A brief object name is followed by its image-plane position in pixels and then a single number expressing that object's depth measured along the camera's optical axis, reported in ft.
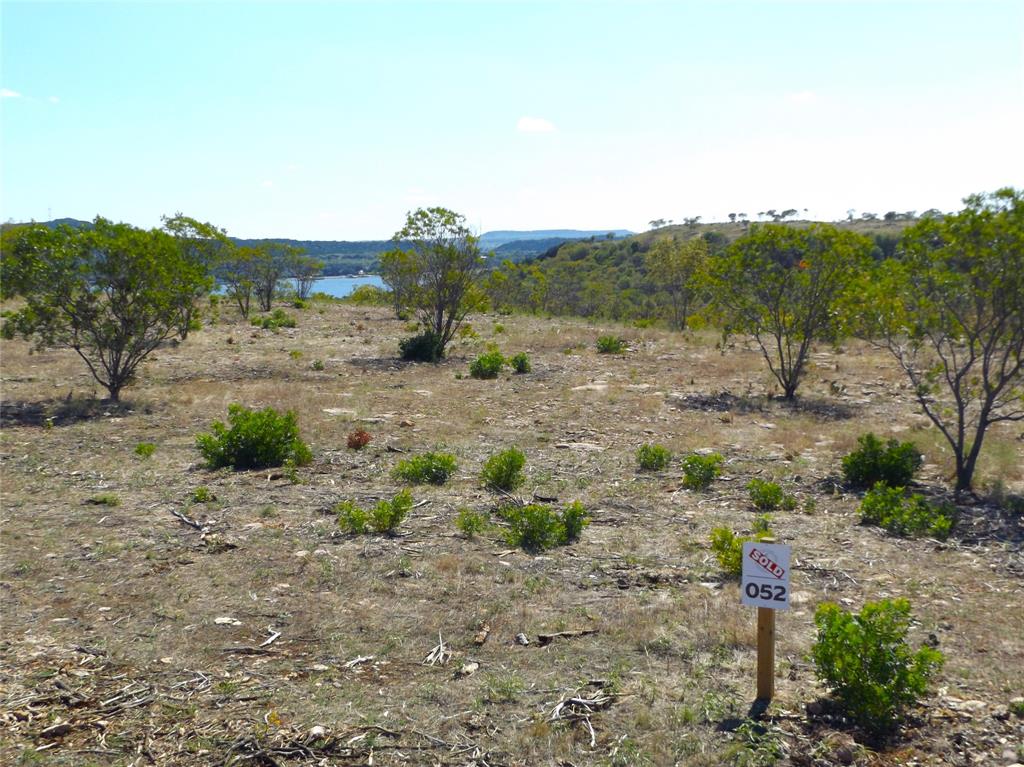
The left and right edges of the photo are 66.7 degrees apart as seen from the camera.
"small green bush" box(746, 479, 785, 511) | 27.35
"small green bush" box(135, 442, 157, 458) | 33.63
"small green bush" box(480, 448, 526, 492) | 29.14
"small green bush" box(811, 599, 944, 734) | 13.50
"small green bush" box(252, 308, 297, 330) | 84.64
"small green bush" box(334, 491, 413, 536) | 24.08
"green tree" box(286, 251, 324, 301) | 110.52
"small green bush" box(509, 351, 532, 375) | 57.72
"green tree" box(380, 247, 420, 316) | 69.51
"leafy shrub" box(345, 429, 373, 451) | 35.29
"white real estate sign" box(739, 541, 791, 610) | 13.57
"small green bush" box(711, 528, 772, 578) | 20.51
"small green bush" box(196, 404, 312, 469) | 31.99
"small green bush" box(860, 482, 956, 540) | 24.18
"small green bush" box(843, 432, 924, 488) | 29.48
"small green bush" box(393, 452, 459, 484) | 30.32
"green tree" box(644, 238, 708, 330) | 95.91
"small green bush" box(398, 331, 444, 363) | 64.64
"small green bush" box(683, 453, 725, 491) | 29.73
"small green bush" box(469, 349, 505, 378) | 56.13
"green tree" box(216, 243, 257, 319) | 93.50
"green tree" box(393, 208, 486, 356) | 66.28
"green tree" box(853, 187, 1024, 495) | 27.40
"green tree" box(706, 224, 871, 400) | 47.80
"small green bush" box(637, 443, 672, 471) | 32.55
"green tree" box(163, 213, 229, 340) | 68.49
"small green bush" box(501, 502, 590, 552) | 23.36
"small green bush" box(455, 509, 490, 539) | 23.93
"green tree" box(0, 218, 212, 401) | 42.32
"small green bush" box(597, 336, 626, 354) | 69.26
